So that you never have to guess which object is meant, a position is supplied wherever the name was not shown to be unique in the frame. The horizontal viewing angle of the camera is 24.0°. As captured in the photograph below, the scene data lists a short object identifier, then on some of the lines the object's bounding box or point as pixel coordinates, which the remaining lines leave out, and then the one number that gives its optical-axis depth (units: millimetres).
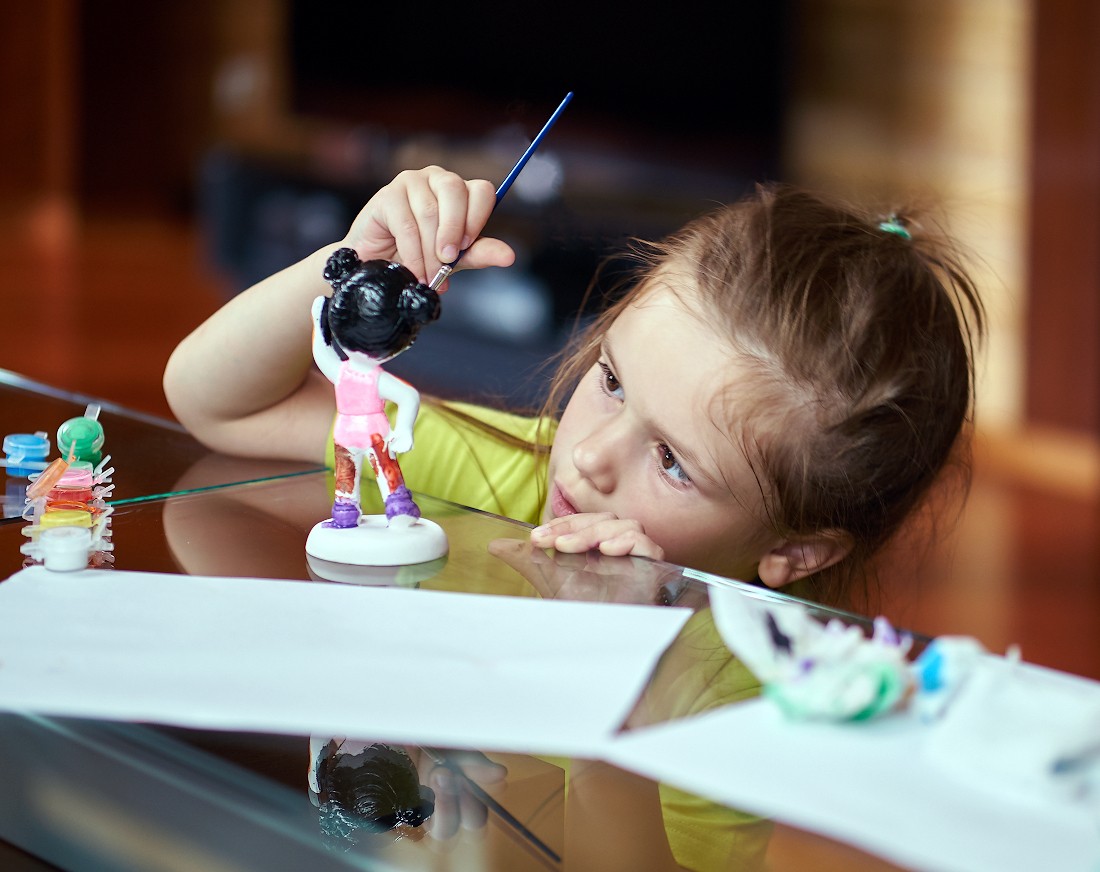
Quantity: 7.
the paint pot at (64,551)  997
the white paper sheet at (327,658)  880
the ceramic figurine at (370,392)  999
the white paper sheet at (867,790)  826
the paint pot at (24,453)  1128
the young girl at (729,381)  1164
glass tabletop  889
